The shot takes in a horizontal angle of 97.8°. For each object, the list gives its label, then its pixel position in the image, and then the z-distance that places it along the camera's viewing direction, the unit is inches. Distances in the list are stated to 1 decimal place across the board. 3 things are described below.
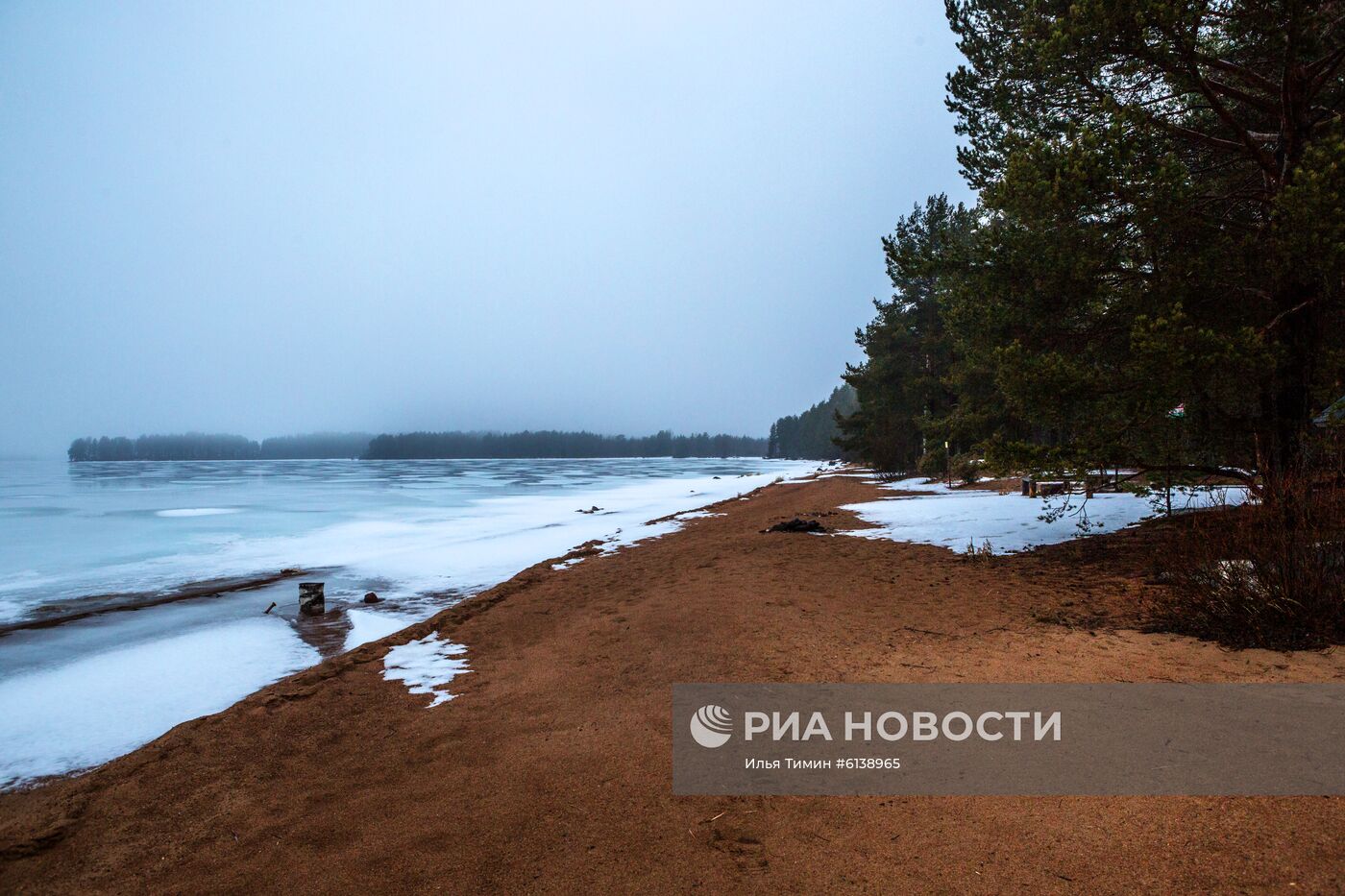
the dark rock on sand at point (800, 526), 583.5
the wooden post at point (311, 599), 377.1
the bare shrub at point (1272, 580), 201.2
